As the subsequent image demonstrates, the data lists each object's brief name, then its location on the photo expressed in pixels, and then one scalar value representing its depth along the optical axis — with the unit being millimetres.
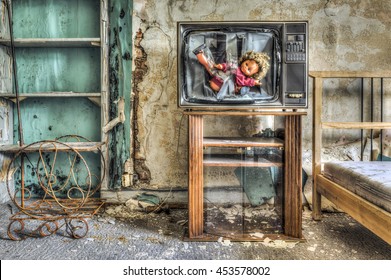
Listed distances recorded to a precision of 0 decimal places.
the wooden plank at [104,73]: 2162
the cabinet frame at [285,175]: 1643
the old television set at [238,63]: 1644
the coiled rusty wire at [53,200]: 1744
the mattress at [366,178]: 1273
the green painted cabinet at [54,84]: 2289
